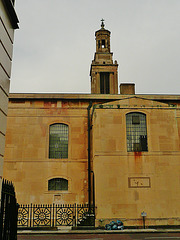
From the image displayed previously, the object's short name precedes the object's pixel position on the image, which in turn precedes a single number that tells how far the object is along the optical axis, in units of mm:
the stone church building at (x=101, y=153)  19734
